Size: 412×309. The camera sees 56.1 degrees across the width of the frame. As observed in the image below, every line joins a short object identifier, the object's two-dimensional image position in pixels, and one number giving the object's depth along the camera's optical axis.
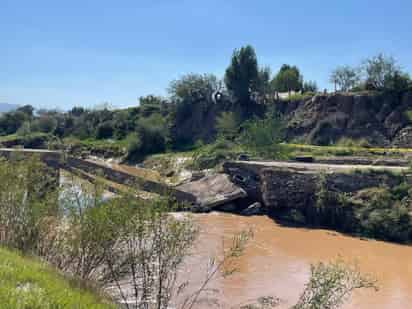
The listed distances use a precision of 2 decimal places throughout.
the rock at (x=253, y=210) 21.78
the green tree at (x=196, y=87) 59.79
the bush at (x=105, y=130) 66.69
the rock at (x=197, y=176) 27.62
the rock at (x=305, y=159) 28.33
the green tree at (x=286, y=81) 55.53
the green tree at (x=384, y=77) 40.34
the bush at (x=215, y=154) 33.42
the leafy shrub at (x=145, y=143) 50.38
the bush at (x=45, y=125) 73.06
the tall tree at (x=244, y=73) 52.34
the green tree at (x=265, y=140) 30.19
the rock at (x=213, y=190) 22.44
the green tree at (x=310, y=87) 61.76
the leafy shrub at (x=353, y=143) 35.91
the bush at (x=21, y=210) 7.71
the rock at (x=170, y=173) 38.23
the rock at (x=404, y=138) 35.25
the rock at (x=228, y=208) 22.52
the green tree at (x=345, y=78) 49.31
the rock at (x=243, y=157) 28.72
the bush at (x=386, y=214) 16.84
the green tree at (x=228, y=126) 45.78
